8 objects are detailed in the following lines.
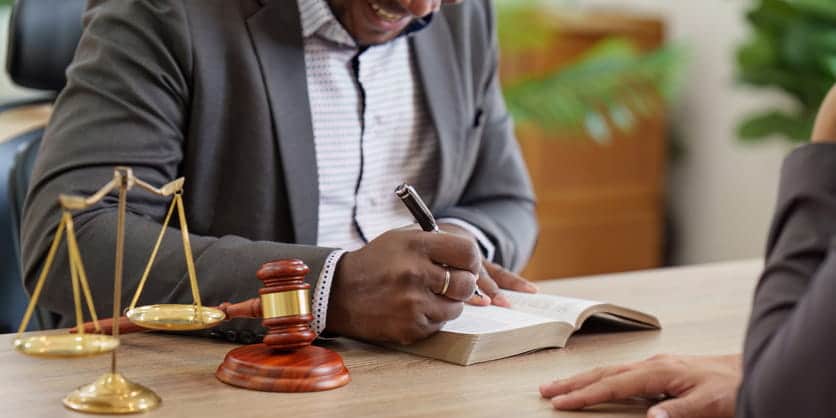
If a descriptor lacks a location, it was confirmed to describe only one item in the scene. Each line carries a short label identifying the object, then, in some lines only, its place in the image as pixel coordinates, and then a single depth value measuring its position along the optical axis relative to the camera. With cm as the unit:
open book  133
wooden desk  113
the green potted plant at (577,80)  411
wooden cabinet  460
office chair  197
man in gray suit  136
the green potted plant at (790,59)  382
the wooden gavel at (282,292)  117
